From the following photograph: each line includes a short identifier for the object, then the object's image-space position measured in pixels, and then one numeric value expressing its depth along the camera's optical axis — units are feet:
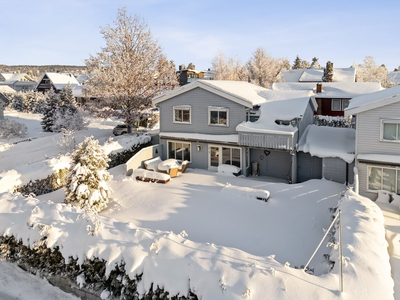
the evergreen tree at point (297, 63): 273.09
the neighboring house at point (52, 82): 224.51
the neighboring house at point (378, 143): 50.96
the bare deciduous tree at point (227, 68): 180.45
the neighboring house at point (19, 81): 282.36
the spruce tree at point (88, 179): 47.78
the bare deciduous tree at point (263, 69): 183.01
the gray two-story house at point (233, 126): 62.69
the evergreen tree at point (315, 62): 290.35
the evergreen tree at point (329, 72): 149.92
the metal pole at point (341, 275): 22.79
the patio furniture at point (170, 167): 64.18
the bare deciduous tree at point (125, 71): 88.28
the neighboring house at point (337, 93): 117.50
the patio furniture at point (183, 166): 67.07
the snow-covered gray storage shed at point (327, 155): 57.47
